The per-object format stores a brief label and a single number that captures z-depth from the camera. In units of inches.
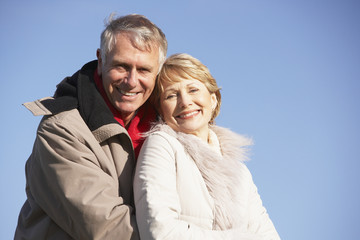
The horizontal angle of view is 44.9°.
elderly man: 127.3
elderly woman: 125.3
